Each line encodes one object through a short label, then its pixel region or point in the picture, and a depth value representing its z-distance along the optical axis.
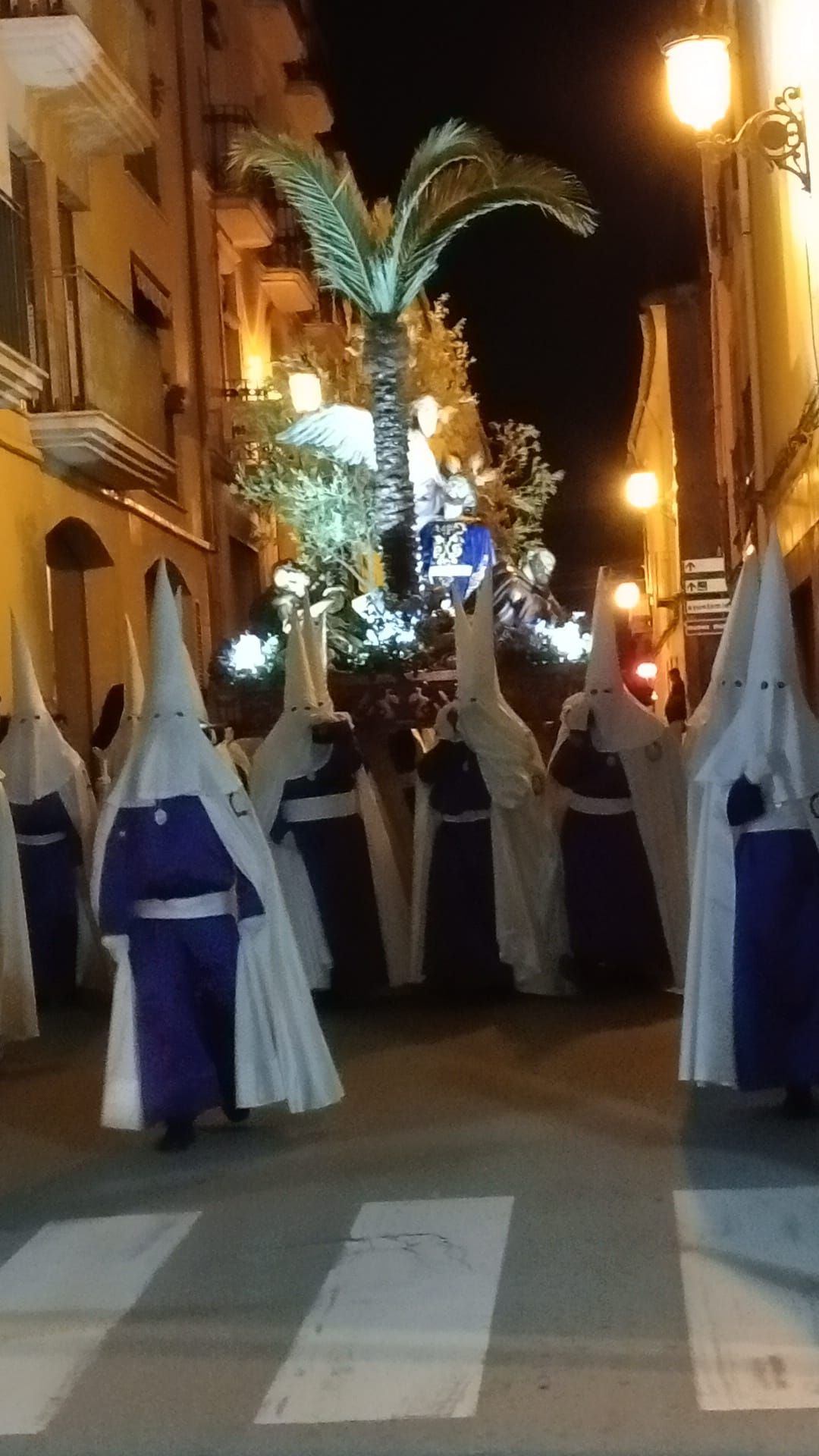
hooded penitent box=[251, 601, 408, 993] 10.81
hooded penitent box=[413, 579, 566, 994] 11.02
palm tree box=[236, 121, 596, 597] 18.55
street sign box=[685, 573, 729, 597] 18.78
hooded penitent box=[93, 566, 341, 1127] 7.75
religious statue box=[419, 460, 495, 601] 18.56
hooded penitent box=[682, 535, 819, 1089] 7.61
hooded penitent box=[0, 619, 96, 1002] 11.60
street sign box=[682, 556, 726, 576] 19.02
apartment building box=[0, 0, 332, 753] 16.59
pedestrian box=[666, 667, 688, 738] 12.91
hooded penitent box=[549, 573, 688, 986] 10.91
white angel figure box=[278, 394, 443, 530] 19.28
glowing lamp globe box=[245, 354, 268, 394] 27.83
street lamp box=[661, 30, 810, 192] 11.00
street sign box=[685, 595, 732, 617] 18.72
